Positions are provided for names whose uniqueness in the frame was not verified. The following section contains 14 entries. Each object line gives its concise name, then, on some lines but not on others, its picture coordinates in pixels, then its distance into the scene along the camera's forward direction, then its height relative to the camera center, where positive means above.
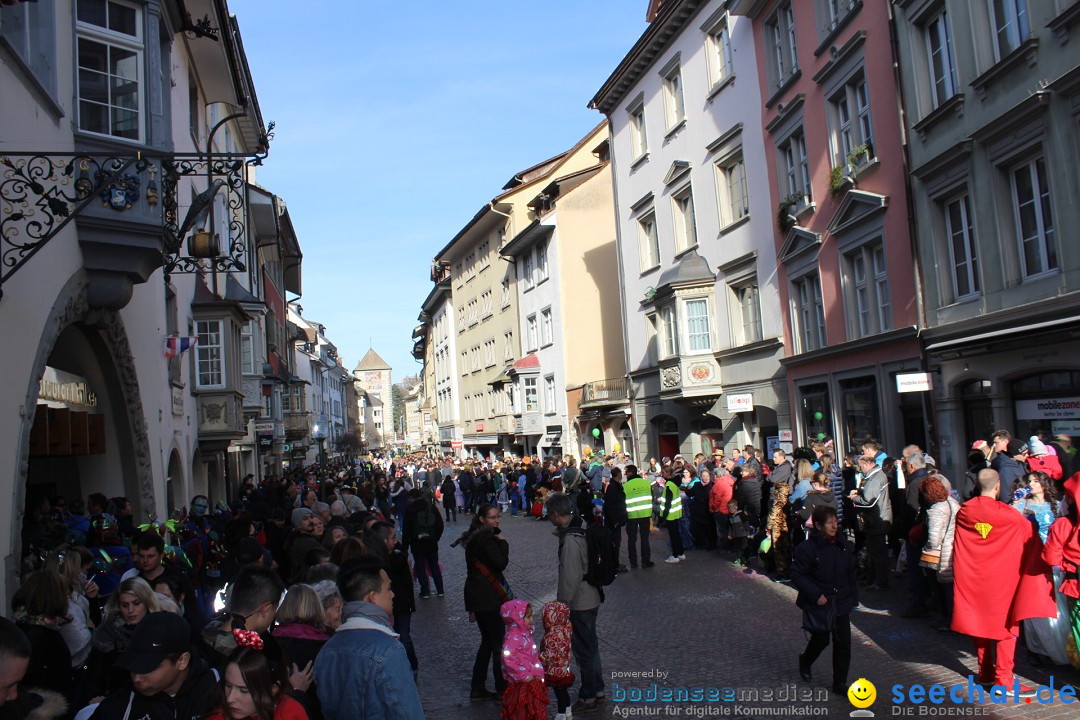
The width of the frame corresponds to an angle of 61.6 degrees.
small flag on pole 15.45 +2.01
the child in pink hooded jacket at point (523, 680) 6.57 -1.76
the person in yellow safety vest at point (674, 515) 15.86 -1.52
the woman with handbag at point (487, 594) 7.94 -1.34
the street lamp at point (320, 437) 63.43 +1.17
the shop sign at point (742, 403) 22.70 +0.49
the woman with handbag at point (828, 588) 7.49 -1.41
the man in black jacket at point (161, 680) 3.74 -0.91
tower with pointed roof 173.00 +11.50
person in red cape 7.13 -1.41
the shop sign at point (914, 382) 15.38 +0.48
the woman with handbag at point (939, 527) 8.42 -1.12
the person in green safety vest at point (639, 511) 15.27 -1.35
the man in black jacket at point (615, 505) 14.57 -1.17
